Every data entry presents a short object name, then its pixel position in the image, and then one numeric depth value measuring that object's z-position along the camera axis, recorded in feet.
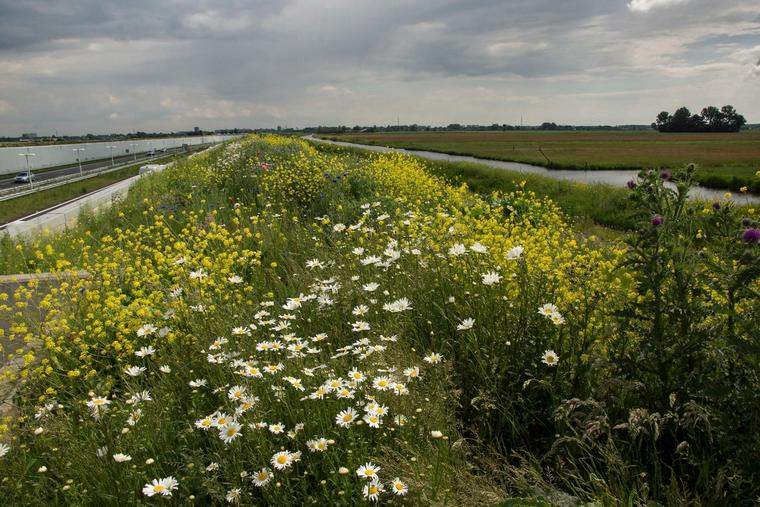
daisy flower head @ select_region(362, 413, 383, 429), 7.18
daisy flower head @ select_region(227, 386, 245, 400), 7.97
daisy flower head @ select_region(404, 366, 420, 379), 7.96
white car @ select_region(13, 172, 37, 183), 261.36
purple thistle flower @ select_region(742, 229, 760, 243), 6.54
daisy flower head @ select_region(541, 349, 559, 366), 8.52
